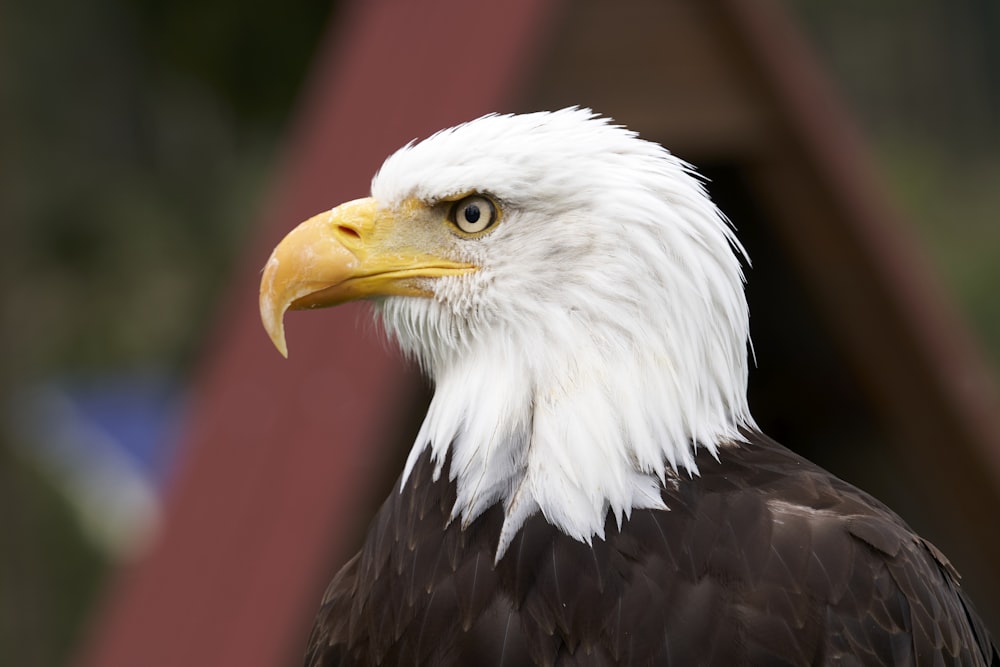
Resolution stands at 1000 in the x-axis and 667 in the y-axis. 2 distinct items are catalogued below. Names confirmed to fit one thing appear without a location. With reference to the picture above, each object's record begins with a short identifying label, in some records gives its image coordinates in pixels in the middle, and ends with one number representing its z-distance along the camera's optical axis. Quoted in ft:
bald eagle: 14.82
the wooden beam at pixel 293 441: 27.99
